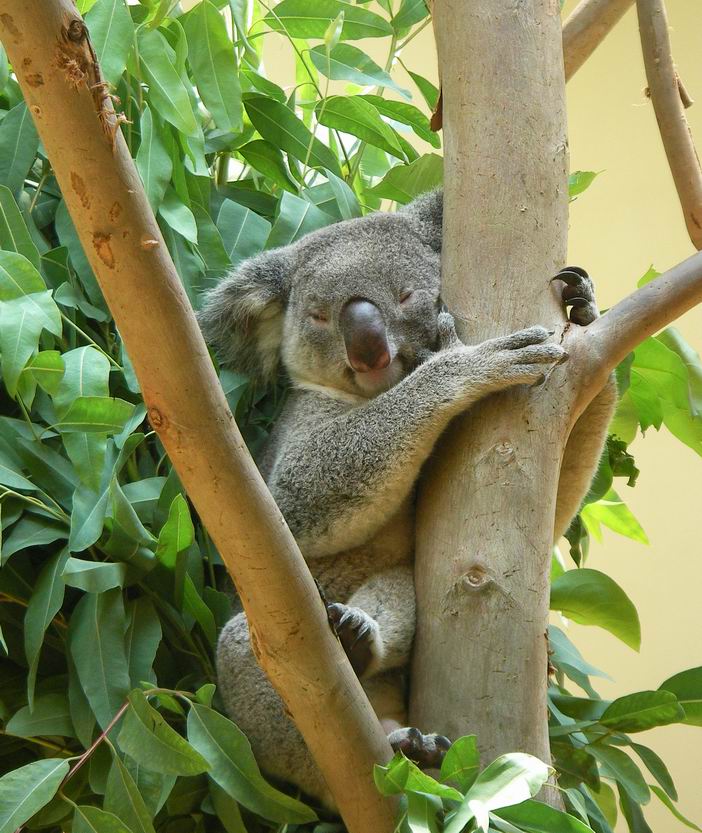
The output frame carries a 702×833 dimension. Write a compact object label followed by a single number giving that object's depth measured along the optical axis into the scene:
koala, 5.32
